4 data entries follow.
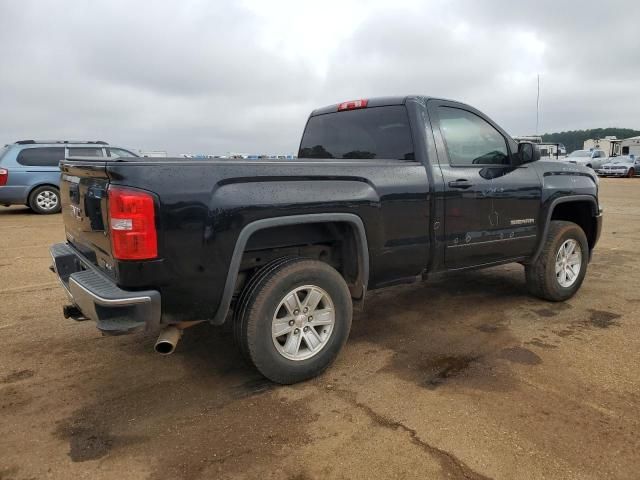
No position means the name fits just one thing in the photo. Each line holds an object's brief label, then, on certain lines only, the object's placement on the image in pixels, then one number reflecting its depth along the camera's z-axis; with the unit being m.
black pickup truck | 2.70
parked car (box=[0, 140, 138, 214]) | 11.65
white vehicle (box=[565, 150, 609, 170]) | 31.05
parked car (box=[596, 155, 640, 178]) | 29.33
